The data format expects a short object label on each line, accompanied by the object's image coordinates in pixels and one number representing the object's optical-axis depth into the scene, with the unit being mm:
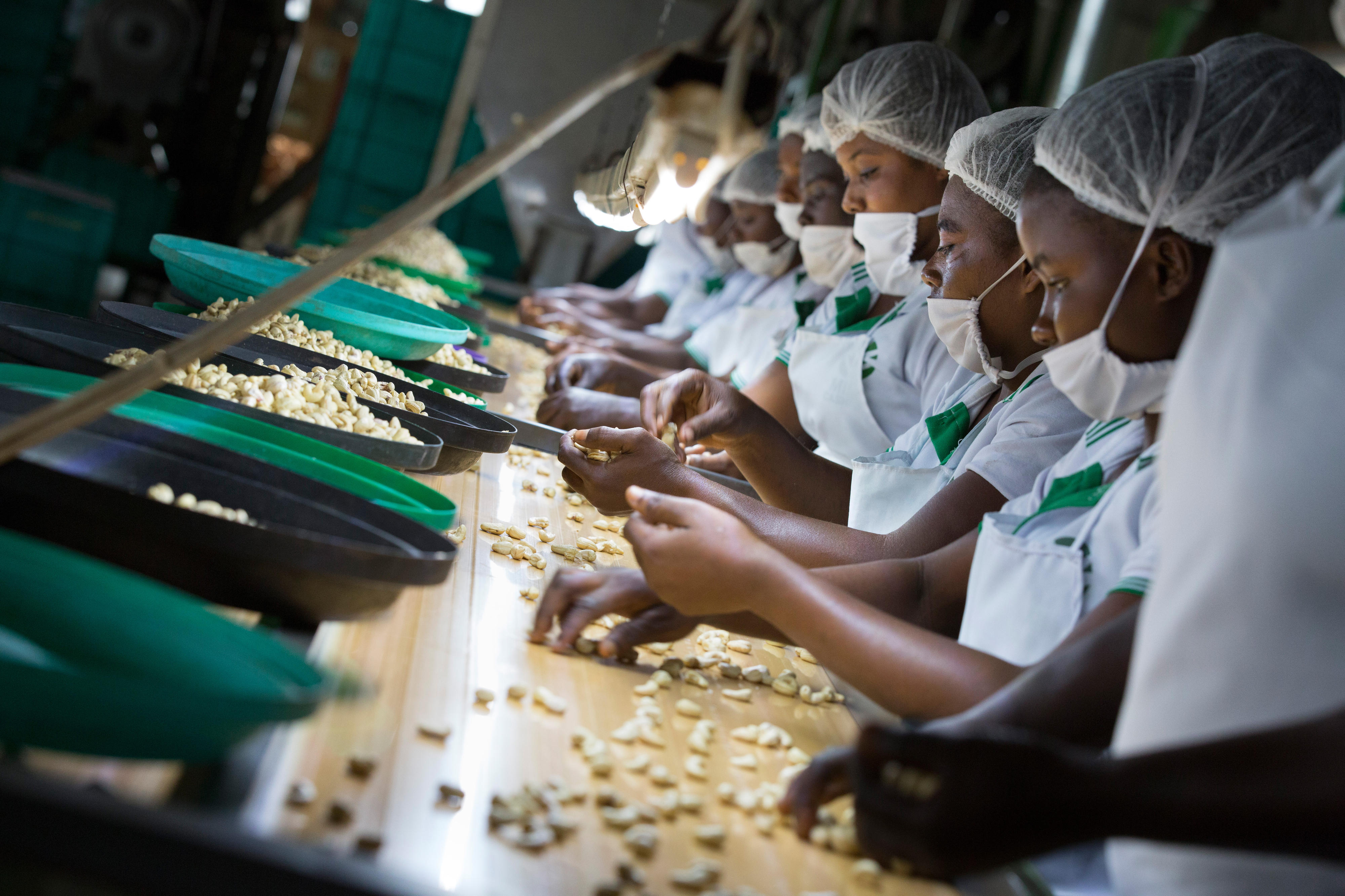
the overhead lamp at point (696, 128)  1290
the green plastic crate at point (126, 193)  6320
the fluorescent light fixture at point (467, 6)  6246
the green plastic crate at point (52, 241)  5426
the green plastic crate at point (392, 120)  5930
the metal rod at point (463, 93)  6020
